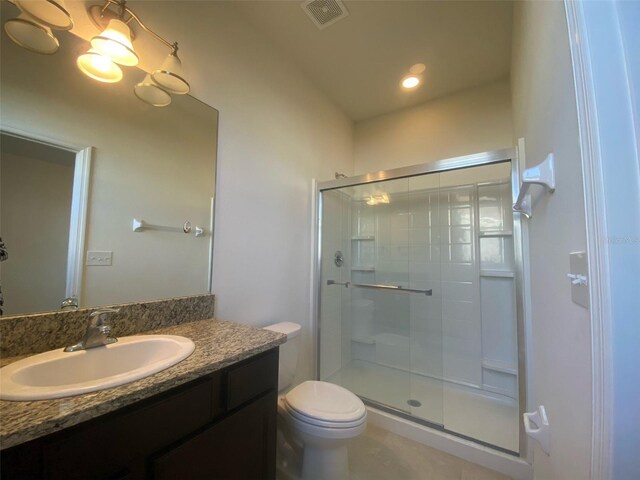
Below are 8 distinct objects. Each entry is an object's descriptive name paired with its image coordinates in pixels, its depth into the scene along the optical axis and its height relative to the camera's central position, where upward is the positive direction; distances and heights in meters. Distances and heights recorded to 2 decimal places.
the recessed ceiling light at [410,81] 2.04 +1.51
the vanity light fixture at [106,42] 0.80 +0.79
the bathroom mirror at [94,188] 0.81 +0.27
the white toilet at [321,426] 1.11 -0.78
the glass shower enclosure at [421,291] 1.94 -0.29
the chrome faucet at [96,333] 0.82 -0.27
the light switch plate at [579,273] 0.47 -0.03
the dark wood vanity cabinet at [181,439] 0.50 -0.48
